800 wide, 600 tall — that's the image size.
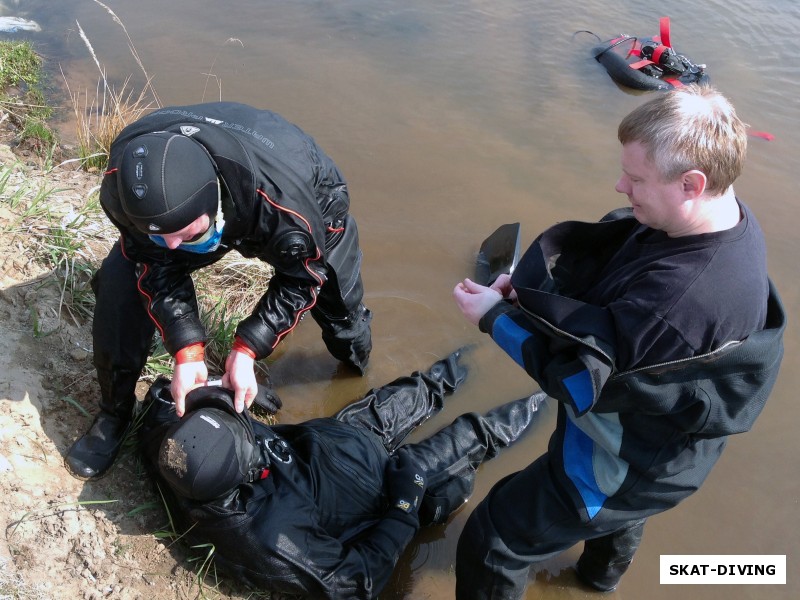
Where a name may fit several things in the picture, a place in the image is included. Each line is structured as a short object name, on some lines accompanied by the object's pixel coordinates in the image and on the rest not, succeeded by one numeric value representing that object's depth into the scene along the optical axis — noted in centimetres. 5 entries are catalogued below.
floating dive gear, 659
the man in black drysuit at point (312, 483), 239
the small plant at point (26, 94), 495
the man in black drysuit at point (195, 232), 222
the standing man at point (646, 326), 182
